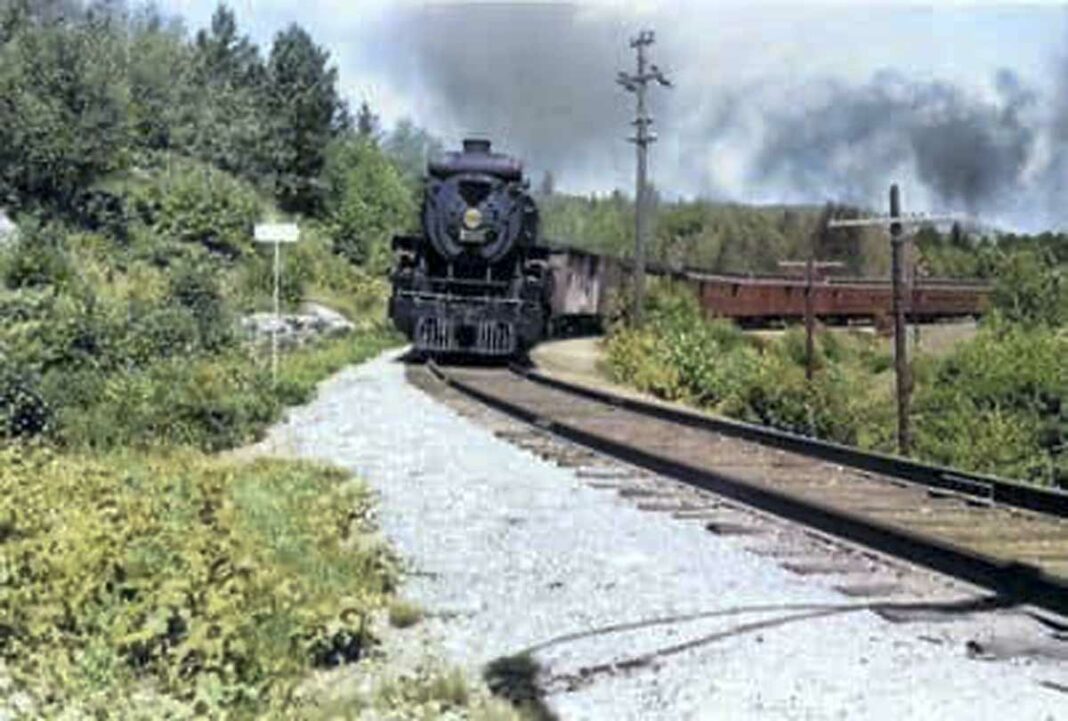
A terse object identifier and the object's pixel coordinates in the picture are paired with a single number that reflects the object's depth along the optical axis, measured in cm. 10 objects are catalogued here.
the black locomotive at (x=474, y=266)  2616
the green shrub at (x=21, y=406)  1283
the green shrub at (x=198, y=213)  4188
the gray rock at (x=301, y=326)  2838
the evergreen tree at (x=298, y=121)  6569
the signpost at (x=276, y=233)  1791
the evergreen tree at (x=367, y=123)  11139
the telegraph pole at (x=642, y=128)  3928
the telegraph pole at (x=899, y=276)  2597
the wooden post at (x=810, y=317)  3550
